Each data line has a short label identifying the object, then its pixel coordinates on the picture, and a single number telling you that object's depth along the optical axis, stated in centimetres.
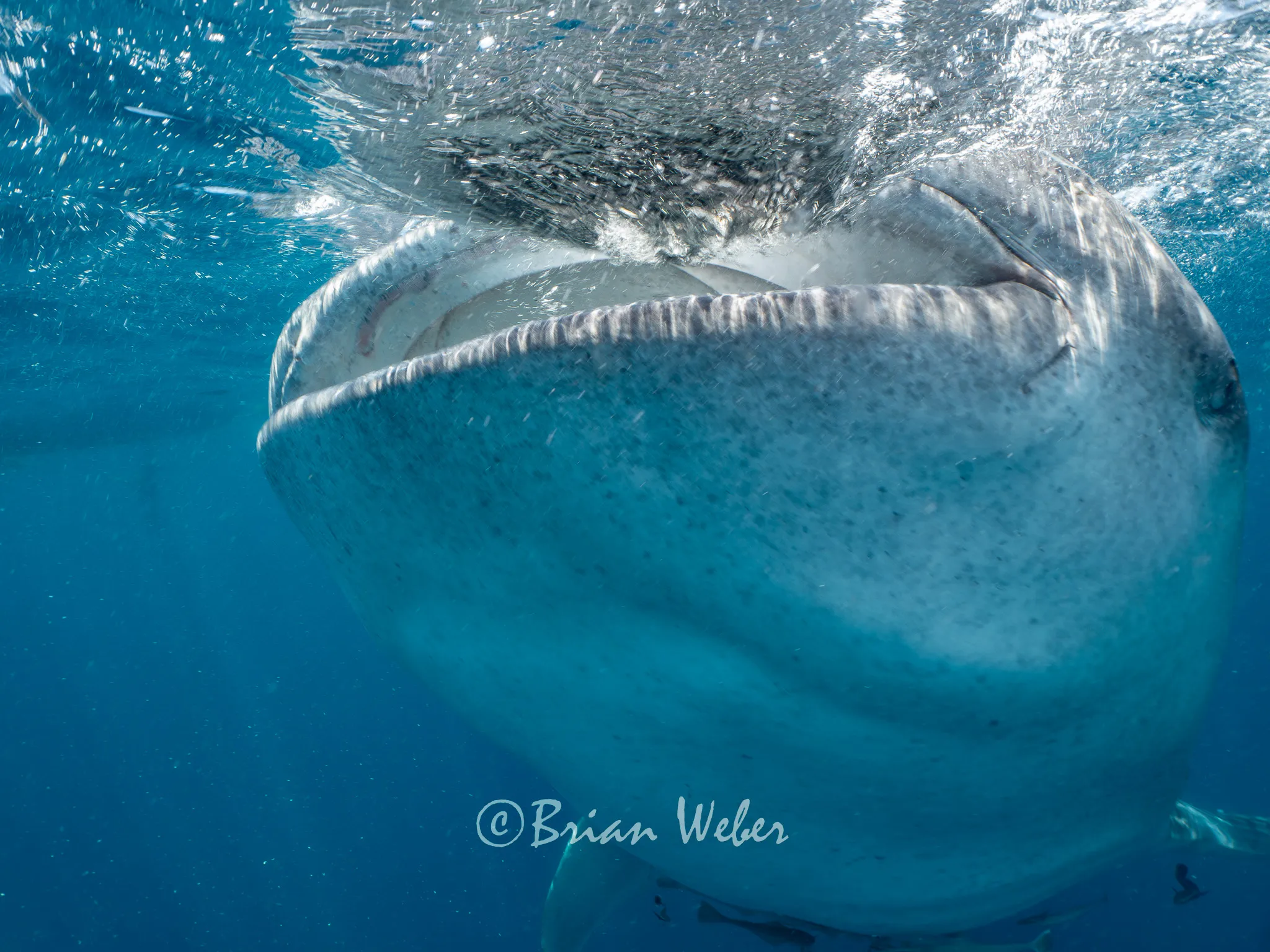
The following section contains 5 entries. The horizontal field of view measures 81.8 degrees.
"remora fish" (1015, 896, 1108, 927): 345
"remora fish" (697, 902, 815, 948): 337
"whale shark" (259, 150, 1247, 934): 119
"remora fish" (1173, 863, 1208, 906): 442
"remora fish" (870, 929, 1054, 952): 323
